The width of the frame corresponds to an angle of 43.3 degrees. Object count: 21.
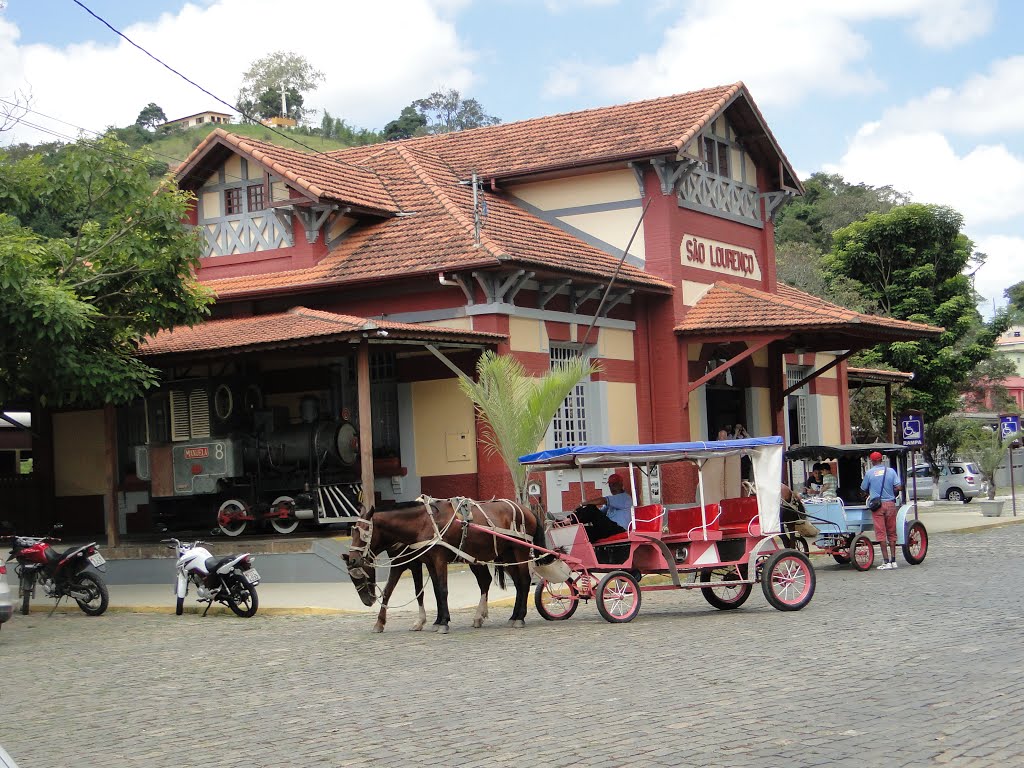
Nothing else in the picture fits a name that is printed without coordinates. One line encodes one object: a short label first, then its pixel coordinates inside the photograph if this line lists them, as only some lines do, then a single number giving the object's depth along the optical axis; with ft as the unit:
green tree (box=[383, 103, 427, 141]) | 435.53
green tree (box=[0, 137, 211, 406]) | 60.54
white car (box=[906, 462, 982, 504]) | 149.18
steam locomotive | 71.36
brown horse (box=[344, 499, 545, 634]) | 45.50
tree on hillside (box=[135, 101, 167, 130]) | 518.37
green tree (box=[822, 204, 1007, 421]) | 133.49
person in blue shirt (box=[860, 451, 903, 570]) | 62.95
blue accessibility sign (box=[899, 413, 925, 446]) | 89.93
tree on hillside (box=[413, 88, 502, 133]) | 418.92
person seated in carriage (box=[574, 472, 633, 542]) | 49.03
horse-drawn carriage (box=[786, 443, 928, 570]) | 64.23
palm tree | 63.05
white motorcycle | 54.95
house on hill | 471.21
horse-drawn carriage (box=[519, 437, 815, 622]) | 47.39
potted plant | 107.24
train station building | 72.43
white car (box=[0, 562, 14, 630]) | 45.60
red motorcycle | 57.57
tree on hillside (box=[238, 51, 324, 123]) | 404.16
